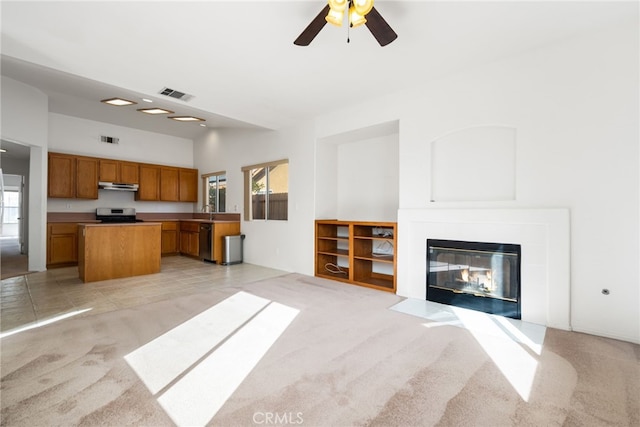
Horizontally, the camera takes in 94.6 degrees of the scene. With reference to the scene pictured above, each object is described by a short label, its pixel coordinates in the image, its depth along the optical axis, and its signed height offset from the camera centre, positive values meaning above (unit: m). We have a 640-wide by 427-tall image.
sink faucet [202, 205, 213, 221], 7.66 +0.13
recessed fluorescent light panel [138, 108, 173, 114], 5.37 +1.91
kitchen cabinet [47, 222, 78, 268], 5.77 -0.62
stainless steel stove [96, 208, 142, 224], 6.57 -0.03
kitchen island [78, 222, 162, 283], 4.55 -0.60
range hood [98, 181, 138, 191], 6.55 +0.62
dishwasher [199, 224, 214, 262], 6.43 -0.65
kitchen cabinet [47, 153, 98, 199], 5.91 +0.77
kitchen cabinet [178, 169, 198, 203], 7.95 +0.80
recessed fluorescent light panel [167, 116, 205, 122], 6.00 +1.97
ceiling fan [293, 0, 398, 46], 2.15 +1.50
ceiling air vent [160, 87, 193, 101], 4.05 +1.70
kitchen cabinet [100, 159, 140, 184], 6.61 +0.98
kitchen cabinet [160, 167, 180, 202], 7.61 +0.77
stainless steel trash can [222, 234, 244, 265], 6.30 -0.77
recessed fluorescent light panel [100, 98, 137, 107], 4.91 +1.90
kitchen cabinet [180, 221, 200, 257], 7.01 -0.60
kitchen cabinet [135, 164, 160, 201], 7.20 +0.77
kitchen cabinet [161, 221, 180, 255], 7.48 -0.60
